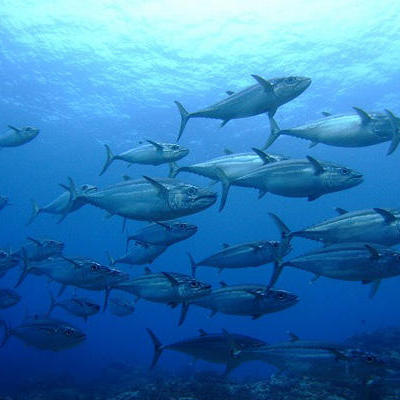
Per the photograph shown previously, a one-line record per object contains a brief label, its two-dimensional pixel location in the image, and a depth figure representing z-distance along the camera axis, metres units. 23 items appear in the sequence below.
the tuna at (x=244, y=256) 5.98
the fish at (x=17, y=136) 8.13
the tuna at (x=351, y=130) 5.02
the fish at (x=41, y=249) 8.28
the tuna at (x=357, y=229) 4.86
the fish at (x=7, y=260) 7.89
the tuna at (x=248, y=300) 5.45
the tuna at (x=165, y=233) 5.64
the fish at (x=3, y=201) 9.51
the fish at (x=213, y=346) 5.76
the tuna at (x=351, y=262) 4.58
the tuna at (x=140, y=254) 7.16
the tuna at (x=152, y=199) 4.27
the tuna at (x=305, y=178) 4.63
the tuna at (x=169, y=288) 5.22
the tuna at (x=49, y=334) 6.28
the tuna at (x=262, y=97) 5.00
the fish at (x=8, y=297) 8.94
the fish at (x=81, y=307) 7.16
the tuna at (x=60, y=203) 8.19
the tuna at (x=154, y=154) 6.35
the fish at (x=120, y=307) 10.37
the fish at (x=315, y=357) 5.28
